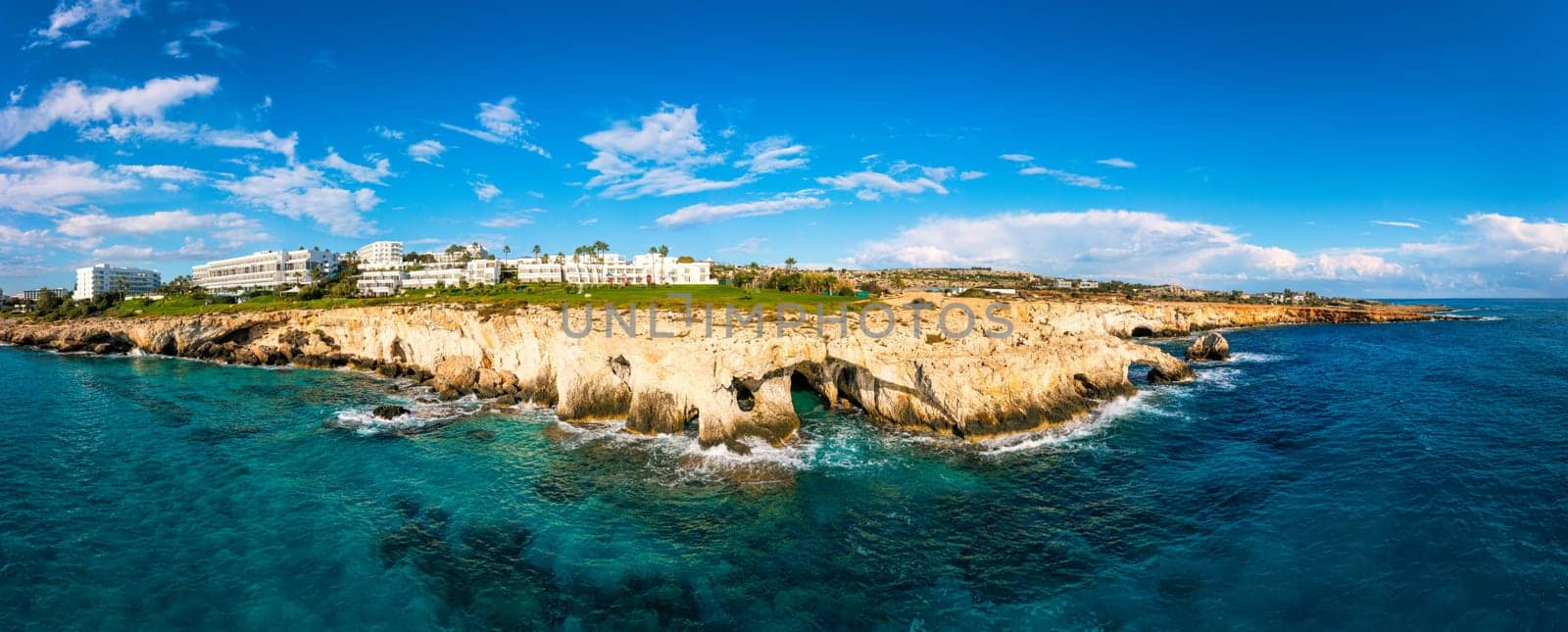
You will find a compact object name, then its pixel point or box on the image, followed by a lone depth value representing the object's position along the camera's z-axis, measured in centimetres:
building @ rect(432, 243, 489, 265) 14351
